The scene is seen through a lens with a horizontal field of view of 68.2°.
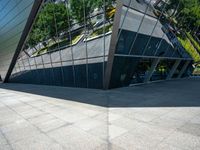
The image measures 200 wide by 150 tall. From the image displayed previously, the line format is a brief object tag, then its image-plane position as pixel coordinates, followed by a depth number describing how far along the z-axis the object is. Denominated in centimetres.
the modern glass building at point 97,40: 1135
